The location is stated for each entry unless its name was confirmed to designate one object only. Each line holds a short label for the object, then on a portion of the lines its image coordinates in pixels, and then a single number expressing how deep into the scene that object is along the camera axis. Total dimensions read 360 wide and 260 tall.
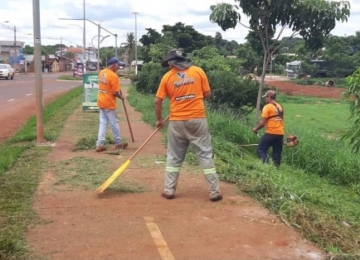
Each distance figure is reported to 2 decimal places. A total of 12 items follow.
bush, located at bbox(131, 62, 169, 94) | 26.28
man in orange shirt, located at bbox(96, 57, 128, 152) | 9.80
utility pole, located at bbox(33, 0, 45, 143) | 10.62
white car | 51.69
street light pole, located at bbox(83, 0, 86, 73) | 47.22
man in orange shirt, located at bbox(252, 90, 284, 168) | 9.70
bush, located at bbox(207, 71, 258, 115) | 17.16
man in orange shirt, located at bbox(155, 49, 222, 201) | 6.51
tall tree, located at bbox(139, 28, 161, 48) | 42.34
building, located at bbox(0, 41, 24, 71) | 90.39
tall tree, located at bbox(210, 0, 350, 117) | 14.15
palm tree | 102.03
